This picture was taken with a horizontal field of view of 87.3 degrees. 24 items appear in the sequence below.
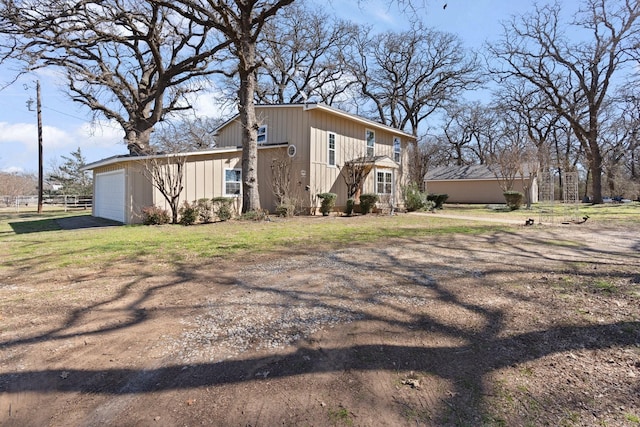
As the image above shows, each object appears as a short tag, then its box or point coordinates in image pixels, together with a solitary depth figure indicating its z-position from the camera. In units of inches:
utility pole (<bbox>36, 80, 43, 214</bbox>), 821.9
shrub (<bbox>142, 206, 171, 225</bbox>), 468.4
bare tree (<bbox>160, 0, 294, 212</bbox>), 478.8
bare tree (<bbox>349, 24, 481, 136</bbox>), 1107.9
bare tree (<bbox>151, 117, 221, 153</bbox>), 802.6
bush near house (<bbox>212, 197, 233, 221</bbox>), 506.0
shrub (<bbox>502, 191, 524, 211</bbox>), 799.1
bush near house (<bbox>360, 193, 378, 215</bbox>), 641.0
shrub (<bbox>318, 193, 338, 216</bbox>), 604.4
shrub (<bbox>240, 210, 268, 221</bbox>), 495.5
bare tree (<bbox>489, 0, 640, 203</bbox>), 852.0
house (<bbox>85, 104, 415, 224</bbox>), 511.5
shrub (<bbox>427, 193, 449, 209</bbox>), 799.7
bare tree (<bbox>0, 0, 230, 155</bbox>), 511.8
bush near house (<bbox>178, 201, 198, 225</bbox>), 470.6
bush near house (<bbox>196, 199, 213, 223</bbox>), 499.8
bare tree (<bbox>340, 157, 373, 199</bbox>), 661.3
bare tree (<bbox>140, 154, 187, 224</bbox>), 477.1
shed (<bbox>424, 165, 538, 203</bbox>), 1184.8
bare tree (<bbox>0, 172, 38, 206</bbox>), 1557.6
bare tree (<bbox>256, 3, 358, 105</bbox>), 1002.1
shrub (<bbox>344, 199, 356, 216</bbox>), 632.4
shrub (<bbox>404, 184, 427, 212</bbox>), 726.5
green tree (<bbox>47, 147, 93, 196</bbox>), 1445.6
